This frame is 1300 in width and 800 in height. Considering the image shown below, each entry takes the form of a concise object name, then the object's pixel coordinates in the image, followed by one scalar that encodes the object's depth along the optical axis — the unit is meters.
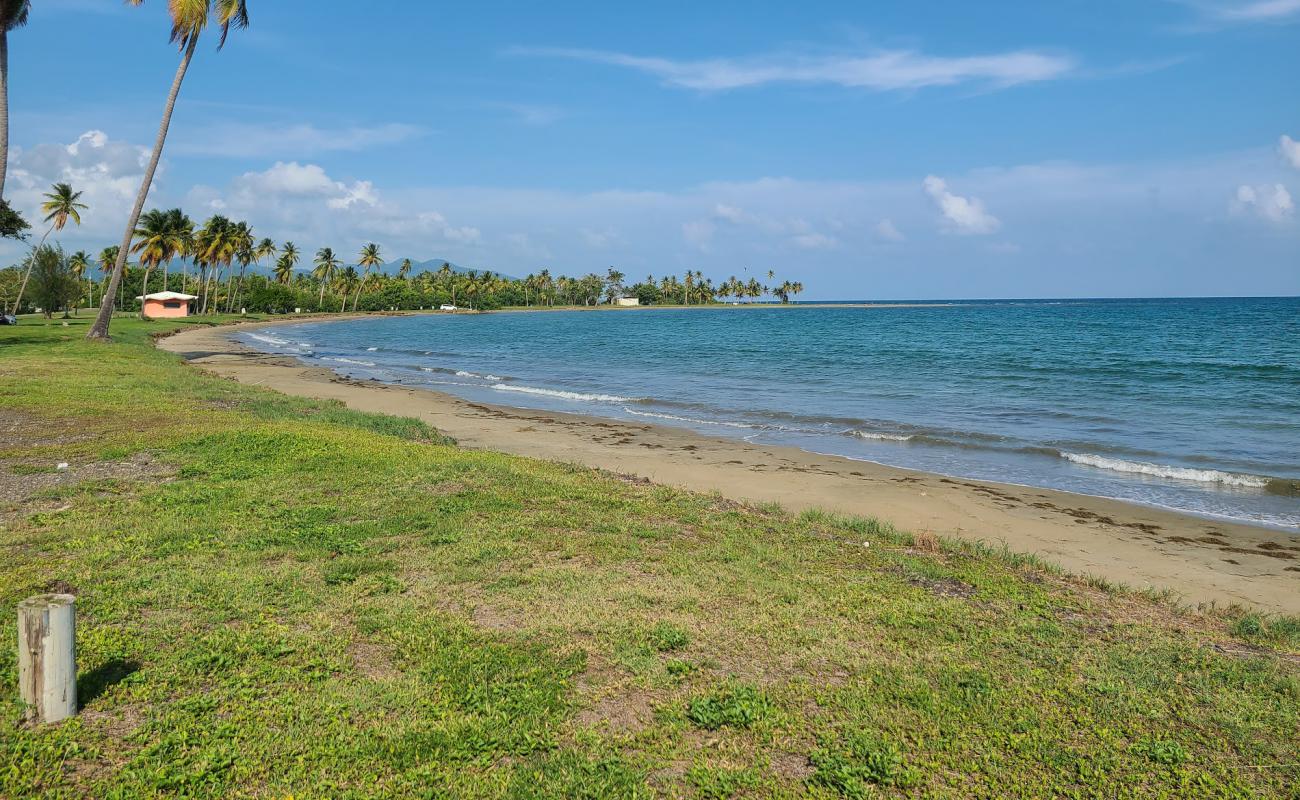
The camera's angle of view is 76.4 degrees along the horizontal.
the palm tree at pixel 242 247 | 96.76
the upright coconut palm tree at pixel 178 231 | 82.69
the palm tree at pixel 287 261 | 134.88
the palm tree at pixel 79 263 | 107.39
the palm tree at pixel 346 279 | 145.38
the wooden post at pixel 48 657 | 5.05
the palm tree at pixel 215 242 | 92.51
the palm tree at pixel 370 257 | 147.62
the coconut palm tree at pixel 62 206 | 73.88
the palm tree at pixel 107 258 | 101.97
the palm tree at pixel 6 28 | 30.45
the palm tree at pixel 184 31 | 35.44
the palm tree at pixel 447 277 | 181.88
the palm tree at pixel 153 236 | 81.06
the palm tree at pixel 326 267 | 141.38
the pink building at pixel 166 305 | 89.56
